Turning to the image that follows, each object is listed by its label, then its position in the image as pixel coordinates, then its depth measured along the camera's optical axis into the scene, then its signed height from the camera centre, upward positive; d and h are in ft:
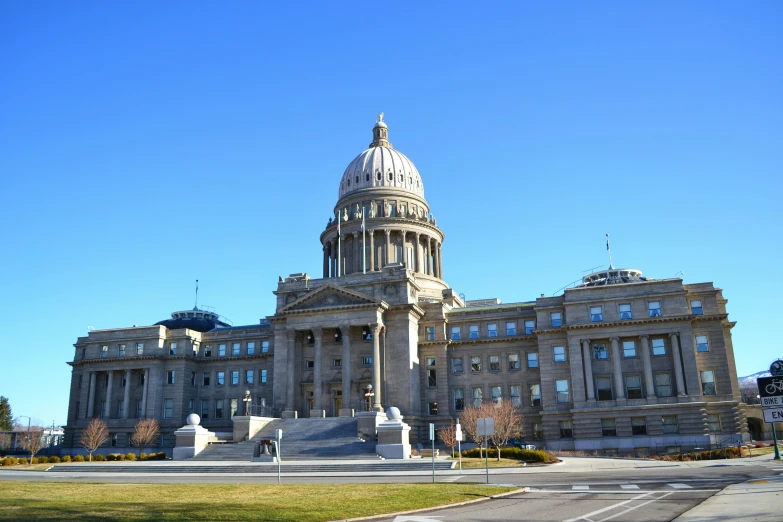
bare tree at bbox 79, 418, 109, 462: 238.48 -3.56
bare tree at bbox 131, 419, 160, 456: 237.37 -3.21
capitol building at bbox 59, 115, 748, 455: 213.66 +20.64
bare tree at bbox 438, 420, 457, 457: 180.16 -4.92
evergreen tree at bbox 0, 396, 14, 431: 404.98 +6.39
